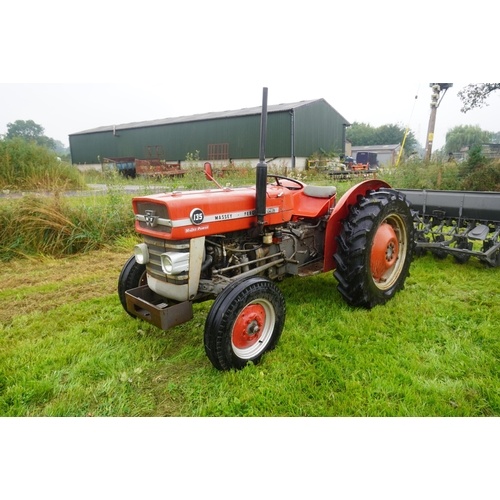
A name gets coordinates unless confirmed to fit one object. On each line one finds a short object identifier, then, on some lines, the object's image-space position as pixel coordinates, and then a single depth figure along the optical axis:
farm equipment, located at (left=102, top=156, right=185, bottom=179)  15.24
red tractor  2.53
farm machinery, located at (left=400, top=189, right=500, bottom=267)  4.52
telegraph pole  10.78
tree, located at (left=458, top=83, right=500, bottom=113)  11.20
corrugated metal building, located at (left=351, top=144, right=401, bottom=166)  47.25
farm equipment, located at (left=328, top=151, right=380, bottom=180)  15.86
